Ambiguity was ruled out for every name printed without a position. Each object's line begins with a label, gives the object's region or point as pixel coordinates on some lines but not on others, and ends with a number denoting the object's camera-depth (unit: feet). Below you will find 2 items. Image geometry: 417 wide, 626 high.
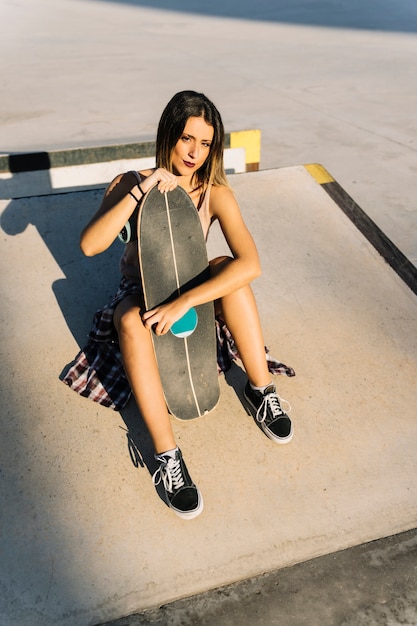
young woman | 7.73
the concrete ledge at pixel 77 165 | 16.03
